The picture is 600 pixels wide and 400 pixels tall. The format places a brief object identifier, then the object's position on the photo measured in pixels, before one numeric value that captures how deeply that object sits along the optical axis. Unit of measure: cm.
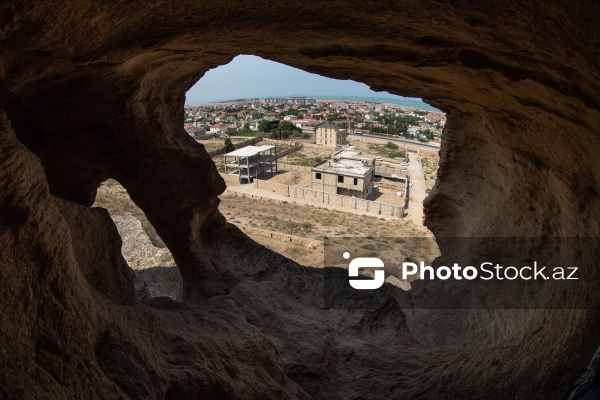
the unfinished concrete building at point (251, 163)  4144
